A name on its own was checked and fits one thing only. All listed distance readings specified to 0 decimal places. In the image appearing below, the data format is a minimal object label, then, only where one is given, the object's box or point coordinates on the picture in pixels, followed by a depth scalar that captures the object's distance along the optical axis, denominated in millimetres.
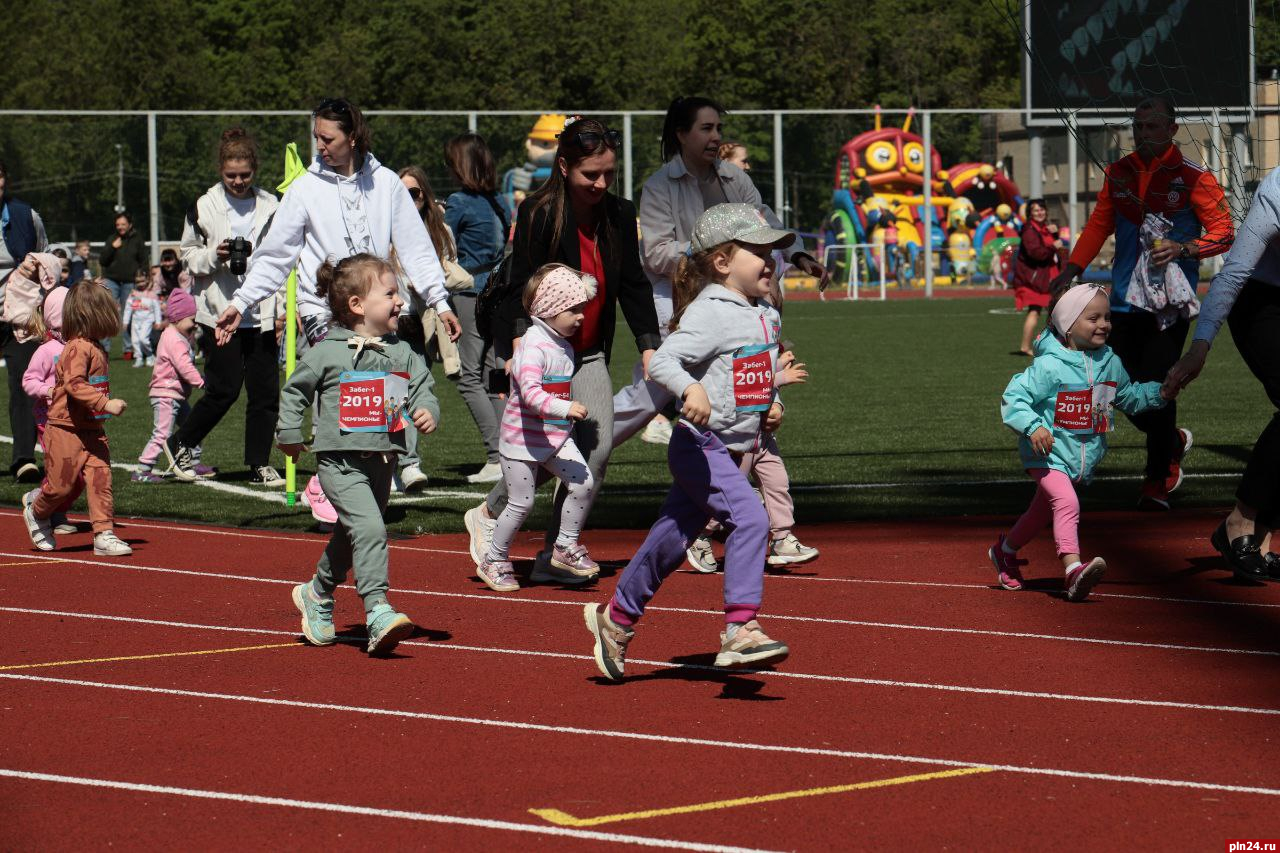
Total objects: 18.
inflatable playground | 85875
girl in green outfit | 13852
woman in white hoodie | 17609
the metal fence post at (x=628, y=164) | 75875
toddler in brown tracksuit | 18437
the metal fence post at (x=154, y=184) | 69106
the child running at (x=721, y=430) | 12398
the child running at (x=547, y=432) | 15609
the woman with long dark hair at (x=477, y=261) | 23422
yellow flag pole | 21672
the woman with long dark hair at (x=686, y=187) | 18016
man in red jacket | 19578
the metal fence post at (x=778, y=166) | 79625
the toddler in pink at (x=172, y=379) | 24953
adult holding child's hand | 15875
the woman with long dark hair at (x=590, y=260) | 16125
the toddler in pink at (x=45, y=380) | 19797
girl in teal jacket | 15719
